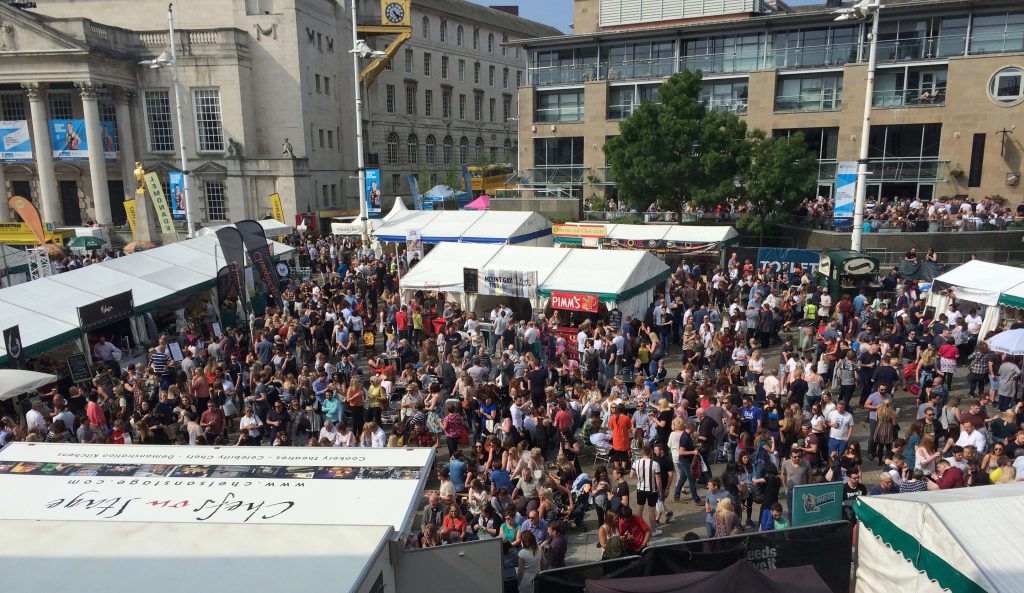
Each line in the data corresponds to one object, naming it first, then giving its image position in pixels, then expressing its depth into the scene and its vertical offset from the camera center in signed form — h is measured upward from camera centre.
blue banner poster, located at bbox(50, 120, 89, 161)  41.62 +1.90
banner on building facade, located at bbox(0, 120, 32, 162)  40.75 +1.73
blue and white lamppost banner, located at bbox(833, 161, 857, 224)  20.77 -0.67
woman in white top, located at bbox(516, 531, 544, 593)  7.91 -4.36
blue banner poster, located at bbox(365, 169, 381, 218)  30.56 -0.85
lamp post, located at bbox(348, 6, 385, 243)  27.44 +1.31
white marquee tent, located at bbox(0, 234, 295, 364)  15.06 -2.86
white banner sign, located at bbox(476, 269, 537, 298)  18.38 -2.99
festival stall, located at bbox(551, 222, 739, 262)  24.45 -2.49
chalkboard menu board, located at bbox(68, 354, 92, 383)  14.27 -3.92
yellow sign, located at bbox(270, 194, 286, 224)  34.18 -1.77
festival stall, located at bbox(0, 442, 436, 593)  4.87 -2.76
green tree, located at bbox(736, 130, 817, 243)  28.12 -0.55
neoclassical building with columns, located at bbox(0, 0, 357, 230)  41.62 +3.59
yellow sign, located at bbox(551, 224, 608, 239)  25.58 -2.30
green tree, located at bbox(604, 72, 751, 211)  29.30 +0.76
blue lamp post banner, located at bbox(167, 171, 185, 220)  30.79 -1.06
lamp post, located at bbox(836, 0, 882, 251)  19.62 +1.26
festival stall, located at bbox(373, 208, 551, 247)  25.20 -2.16
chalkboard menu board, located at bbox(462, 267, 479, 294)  19.11 -2.97
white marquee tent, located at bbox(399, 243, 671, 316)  17.83 -2.70
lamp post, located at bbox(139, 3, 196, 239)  28.05 +0.52
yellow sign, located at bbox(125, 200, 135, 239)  36.34 -1.96
